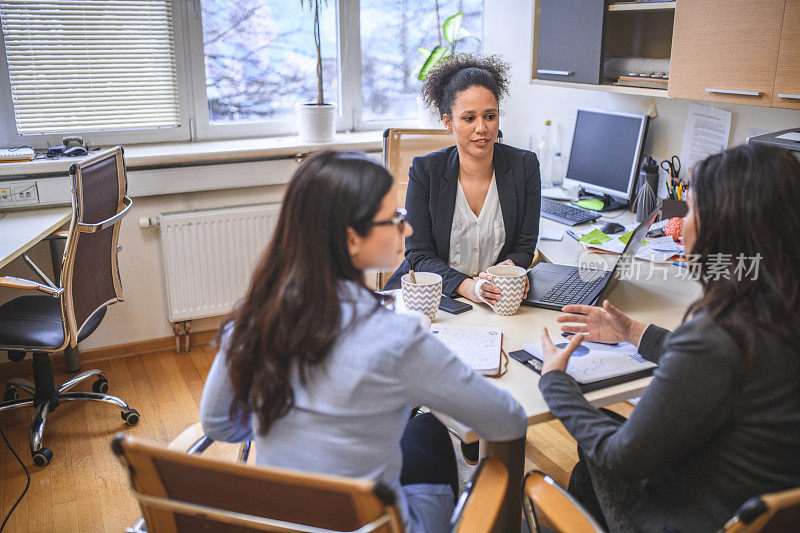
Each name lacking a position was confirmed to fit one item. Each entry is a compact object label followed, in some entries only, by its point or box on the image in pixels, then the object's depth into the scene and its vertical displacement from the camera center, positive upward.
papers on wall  2.57 -0.19
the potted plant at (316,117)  3.36 -0.17
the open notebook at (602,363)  1.40 -0.58
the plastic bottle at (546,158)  3.36 -0.37
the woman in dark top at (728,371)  1.06 -0.43
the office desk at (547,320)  1.36 -0.57
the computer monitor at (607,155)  2.82 -0.31
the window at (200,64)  3.05 +0.08
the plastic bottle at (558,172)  3.33 -0.43
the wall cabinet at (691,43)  1.95 +0.12
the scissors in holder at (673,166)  2.71 -0.33
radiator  3.20 -0.79
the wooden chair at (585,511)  0.88 -0.67
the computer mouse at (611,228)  2.53 -0.52
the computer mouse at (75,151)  2.98 -0.30
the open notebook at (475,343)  1.45 -0.57
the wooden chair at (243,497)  0.87 -0.55
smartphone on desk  1.77 -0.56
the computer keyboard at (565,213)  2.68 -0.51
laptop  1.74 -0.53
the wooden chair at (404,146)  2.63 -0.24
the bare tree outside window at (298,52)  3.36 +0.14
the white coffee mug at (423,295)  1.66 -0.50
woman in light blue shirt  1.05 -0.40
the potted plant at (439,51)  3.50 +0.15
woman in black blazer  2.20 -0.35
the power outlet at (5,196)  2.78 -0.45
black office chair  2.34 -0.77
